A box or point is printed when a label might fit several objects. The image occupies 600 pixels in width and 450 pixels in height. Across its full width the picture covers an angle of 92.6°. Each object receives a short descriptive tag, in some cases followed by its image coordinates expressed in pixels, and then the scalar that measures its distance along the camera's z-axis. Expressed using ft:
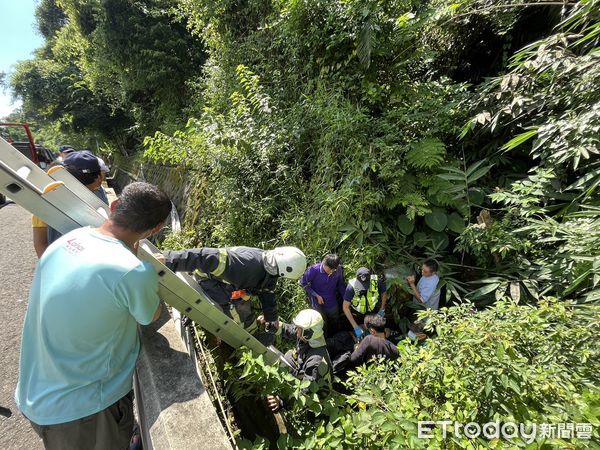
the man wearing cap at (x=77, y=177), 8.92
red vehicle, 34.03
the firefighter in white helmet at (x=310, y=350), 9.23
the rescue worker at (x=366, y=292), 11.77
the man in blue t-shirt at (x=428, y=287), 11.68
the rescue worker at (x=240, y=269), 9.10
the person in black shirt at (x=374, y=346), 10.14
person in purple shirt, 12.46
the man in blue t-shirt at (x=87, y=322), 4.47
